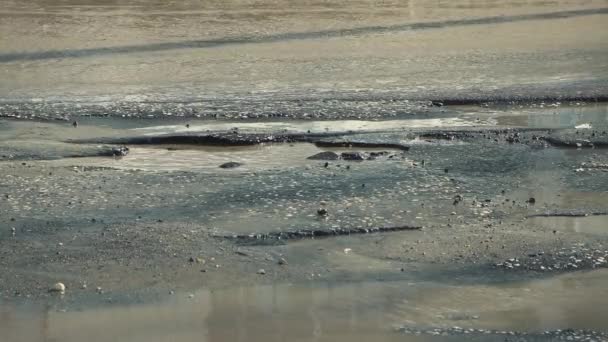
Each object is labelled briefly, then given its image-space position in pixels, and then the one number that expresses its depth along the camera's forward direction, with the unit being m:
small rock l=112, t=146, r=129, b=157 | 17.20
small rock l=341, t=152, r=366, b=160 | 16.87
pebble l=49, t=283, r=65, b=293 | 11.23
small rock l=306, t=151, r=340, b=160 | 16.87
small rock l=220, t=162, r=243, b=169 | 16.44
